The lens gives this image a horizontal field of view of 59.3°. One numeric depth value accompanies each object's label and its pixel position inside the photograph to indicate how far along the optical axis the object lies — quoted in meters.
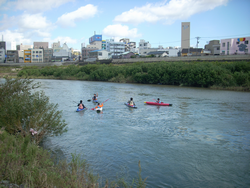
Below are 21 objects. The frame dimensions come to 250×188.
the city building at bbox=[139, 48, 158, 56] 101.03
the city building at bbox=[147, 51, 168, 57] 84.80
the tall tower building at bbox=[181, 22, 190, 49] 92.61
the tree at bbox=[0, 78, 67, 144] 9.65
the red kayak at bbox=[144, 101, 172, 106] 23.78
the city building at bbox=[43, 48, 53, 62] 116.44
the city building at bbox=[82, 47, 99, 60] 117.19
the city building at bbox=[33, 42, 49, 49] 132.75
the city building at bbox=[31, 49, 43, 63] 111.67
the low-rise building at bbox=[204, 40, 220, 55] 77.44
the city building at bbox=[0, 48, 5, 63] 110.10
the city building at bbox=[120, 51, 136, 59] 92.99
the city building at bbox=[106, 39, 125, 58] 112.91
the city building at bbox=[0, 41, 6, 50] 122.18
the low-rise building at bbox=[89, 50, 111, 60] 101.63
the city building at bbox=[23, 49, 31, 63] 110.56
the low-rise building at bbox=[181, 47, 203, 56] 81.60
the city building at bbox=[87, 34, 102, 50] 125.31
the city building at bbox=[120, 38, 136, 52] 128.09
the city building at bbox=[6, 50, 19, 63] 112.62
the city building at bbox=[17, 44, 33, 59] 129.86
